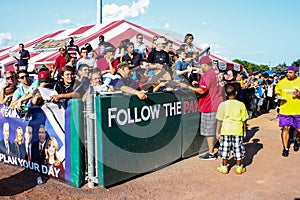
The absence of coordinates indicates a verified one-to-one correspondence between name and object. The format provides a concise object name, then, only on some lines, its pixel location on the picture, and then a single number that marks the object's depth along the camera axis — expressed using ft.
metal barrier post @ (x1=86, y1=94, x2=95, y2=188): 14.99
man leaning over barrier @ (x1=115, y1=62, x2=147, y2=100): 16.65
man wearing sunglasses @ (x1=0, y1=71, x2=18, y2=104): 19.42
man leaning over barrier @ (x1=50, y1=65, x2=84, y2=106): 16.48
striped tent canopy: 41.65
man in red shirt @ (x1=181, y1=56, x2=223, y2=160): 20.01
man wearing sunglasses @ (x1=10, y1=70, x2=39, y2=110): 18.07
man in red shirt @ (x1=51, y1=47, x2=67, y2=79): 28.32
